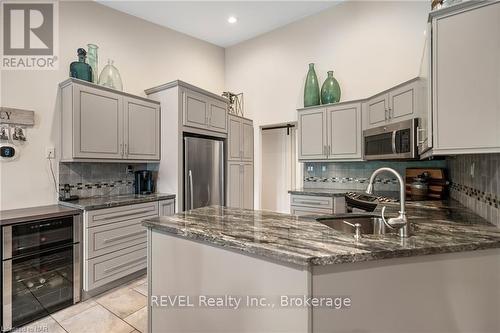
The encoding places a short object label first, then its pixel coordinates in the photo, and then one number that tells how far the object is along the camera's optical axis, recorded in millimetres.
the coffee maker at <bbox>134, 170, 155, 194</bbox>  3176
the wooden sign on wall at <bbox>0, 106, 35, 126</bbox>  2314
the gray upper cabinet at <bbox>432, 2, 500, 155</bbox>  1212
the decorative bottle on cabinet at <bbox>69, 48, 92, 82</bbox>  2656
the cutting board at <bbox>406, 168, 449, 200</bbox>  2576
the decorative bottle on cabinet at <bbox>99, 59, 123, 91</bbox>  2895
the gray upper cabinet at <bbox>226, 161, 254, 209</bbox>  3826
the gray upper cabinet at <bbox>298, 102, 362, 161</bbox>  3184
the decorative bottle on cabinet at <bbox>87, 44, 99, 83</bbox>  2822
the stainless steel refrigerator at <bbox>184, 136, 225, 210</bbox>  3152
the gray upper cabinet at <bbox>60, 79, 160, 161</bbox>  2510
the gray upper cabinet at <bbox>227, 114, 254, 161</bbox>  3855
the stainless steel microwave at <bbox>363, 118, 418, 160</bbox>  2346
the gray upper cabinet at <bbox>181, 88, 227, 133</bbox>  3127
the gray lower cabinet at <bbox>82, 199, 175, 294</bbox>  2320
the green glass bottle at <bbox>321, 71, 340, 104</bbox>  3424
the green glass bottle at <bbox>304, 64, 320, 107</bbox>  3537
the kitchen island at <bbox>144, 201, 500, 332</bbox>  928
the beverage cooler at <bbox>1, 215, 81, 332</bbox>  1893
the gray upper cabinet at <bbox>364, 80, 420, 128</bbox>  2443
